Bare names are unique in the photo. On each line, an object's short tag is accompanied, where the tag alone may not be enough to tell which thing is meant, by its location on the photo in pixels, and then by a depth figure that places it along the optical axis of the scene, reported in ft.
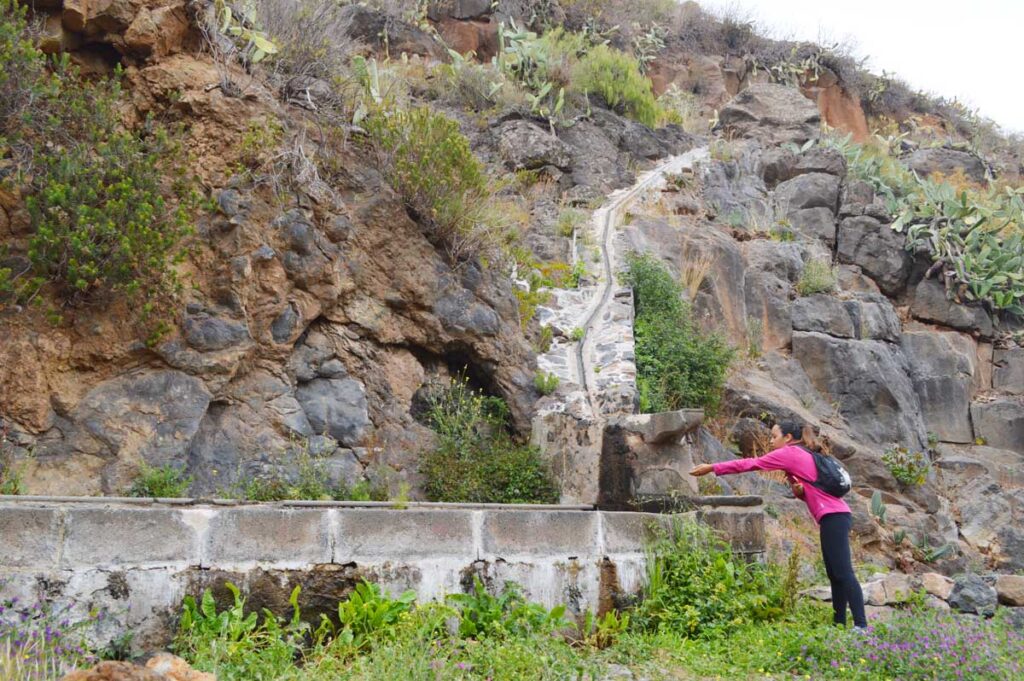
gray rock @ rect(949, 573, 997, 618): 21.72
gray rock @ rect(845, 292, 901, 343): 47.55
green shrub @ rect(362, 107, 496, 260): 30.48
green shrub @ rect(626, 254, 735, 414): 34.06
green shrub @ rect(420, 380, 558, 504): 25.94
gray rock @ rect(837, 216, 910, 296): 54.44
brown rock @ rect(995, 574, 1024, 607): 22.40
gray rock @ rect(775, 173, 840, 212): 58.70
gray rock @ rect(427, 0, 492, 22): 70.03
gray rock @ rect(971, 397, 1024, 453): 48.21
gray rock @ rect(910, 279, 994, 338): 52.44
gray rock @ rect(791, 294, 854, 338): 46.01
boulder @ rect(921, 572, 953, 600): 22.49
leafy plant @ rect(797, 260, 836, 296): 47.83
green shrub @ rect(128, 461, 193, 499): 21.06
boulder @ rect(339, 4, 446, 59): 61.57
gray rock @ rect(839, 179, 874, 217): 57.98
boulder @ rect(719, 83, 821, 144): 68.64
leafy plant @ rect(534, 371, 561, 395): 30.40
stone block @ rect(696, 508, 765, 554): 21.49
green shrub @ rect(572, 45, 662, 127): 61.52
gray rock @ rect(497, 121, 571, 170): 51.01
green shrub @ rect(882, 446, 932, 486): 38.60
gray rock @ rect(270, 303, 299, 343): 26.12
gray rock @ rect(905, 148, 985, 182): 74.28
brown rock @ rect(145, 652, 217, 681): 11.27
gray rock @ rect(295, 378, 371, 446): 26.11
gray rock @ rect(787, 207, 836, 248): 56.54
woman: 18.03
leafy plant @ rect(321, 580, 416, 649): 15.28
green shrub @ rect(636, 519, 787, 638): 19.19
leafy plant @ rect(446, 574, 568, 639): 16.70
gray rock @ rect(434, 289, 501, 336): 29.96
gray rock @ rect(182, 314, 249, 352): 23.82
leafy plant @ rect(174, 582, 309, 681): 13.33
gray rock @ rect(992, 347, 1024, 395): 51.65
